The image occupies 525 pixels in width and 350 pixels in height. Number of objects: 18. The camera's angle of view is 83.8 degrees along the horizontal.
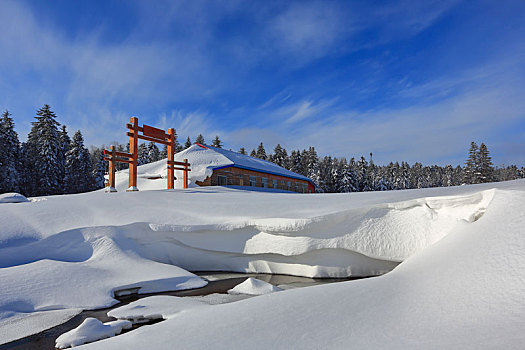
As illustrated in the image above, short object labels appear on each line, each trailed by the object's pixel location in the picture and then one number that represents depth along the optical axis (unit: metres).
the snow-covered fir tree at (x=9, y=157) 26.17
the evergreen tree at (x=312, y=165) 46.12
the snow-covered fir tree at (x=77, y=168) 33.53
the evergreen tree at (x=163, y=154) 50.55
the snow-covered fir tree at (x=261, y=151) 49.97
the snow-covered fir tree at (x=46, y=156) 29.47
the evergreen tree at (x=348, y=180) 43.97
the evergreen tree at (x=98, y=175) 36.81
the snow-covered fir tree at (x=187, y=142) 55.45
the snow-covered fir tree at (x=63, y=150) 32.19
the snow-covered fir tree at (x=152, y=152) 48.71
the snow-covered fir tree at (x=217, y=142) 48.92
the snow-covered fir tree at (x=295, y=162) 51.38
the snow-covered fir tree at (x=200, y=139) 54.98
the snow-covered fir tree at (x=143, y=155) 44.27
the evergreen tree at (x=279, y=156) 50.41
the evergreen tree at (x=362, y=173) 48.66
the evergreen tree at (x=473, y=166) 37.88
